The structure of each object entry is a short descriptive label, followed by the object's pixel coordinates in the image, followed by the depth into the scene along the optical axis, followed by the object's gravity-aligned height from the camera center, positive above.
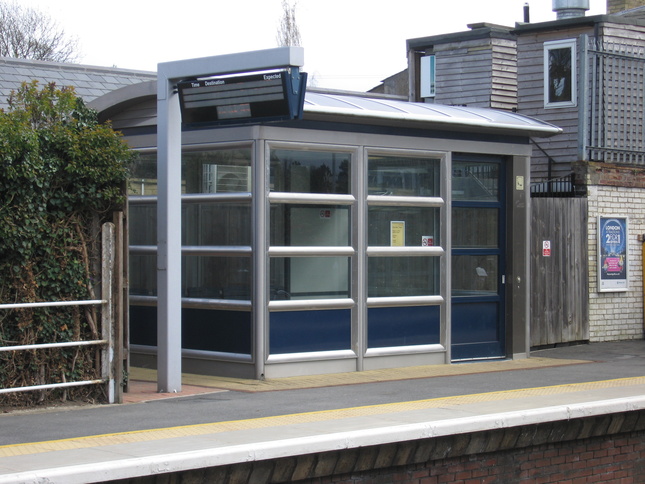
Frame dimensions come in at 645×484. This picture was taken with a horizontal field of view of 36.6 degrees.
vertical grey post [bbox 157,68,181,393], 9.56 -0.12
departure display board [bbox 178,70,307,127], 9.02 +1.29
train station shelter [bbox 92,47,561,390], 9.70 +0.06
